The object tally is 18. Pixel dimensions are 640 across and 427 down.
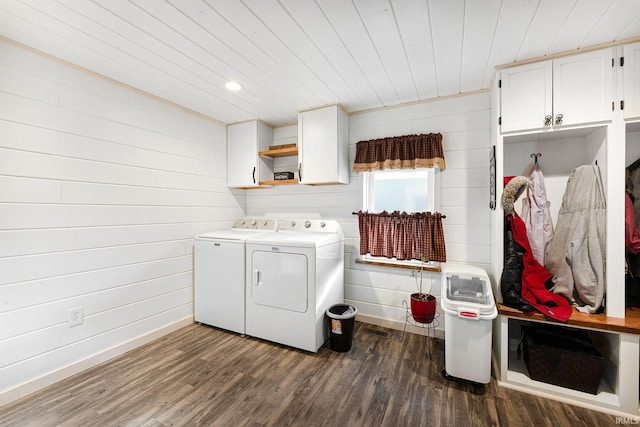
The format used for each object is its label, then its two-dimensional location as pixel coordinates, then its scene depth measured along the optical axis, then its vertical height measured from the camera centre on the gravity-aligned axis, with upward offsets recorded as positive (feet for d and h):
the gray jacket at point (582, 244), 5.86 -0.78
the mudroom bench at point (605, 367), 5.36 -3.44
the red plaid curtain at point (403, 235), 8.41 -0.85
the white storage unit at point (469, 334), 5.92 -2.89
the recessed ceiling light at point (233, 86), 7.50 +3.67
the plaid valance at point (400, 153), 8.34 +1.96
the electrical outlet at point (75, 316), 6.54 -2.71
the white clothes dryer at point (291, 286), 7.62 -2.36
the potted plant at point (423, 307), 7.59 -2.84
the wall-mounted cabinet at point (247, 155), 10.55 +2.30
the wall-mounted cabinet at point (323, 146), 8.98 +2.28
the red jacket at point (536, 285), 5.82 -1.79
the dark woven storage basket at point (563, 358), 5.65 -3.33
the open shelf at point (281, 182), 9.99 +1.12
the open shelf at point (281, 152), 10.02 +2.31
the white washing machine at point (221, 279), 8.66 -2.40
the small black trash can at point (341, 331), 7.64 -3.58
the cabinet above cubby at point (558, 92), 5.71 +2.75
